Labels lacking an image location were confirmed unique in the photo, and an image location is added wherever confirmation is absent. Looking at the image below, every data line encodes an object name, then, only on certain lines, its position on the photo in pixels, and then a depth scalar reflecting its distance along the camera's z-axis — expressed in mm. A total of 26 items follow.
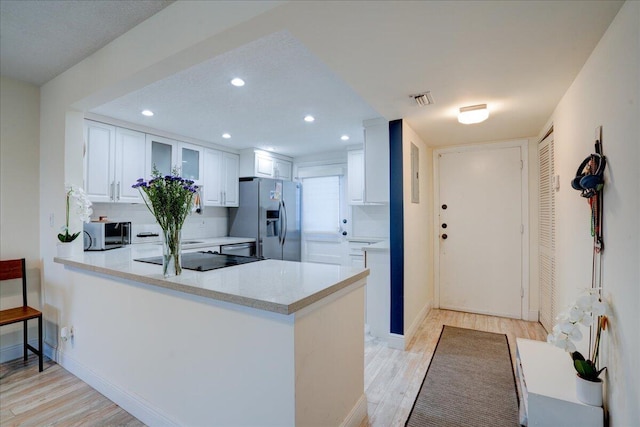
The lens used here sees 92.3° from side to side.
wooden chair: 2336
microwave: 3025
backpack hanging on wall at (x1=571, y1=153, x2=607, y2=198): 1484
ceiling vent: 2257
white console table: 1393
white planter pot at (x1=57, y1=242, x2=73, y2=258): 2377
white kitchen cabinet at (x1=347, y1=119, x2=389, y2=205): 3080
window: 5086
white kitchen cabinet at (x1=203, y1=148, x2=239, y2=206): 4402
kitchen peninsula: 1321
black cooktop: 1959
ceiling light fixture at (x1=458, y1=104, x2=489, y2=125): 2484
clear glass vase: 1695
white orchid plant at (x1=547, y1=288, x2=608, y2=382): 1374
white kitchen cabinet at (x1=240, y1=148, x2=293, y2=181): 4727
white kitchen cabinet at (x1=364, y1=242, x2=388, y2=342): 2969
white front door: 3615
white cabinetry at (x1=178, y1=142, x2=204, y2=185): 4087
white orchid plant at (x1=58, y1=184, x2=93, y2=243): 2398
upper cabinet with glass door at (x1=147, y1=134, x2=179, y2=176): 3750
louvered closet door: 2875
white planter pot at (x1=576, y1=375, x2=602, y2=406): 1377
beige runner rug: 1870
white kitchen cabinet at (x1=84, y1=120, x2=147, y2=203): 3195
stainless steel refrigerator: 4629
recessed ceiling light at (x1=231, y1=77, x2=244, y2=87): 2364
